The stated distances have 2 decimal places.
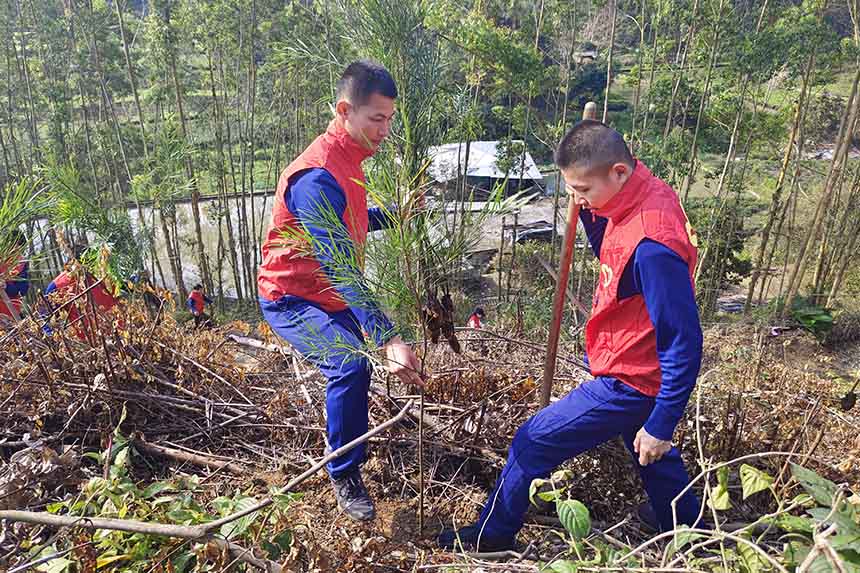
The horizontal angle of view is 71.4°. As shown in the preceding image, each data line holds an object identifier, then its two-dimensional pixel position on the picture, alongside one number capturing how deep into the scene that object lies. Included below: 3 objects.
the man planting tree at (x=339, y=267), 1.78
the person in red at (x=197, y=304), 6.50
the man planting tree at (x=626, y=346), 1.65
